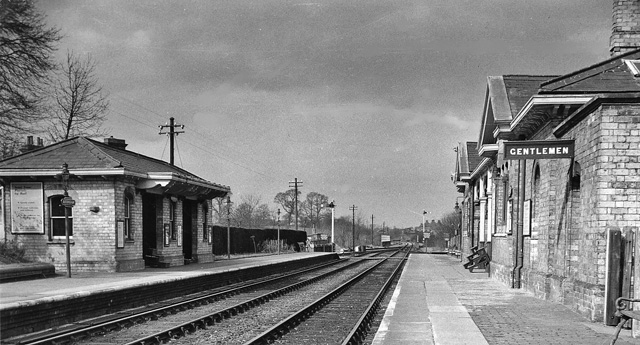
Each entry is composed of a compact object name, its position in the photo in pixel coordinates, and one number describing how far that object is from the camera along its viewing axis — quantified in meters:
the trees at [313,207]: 106.25
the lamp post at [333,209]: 54.12
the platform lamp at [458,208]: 44.00
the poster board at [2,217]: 18.71
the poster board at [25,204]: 18.62
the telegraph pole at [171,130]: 36.97
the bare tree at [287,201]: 95.94
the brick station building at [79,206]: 18.33
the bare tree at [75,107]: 34.59
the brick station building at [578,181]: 9.32
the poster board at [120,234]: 18.48
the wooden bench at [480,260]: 23.23
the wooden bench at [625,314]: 6.49
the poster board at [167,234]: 21.70
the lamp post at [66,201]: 16.03
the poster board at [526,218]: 14.56
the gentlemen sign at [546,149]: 10.91
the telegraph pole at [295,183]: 68.97
